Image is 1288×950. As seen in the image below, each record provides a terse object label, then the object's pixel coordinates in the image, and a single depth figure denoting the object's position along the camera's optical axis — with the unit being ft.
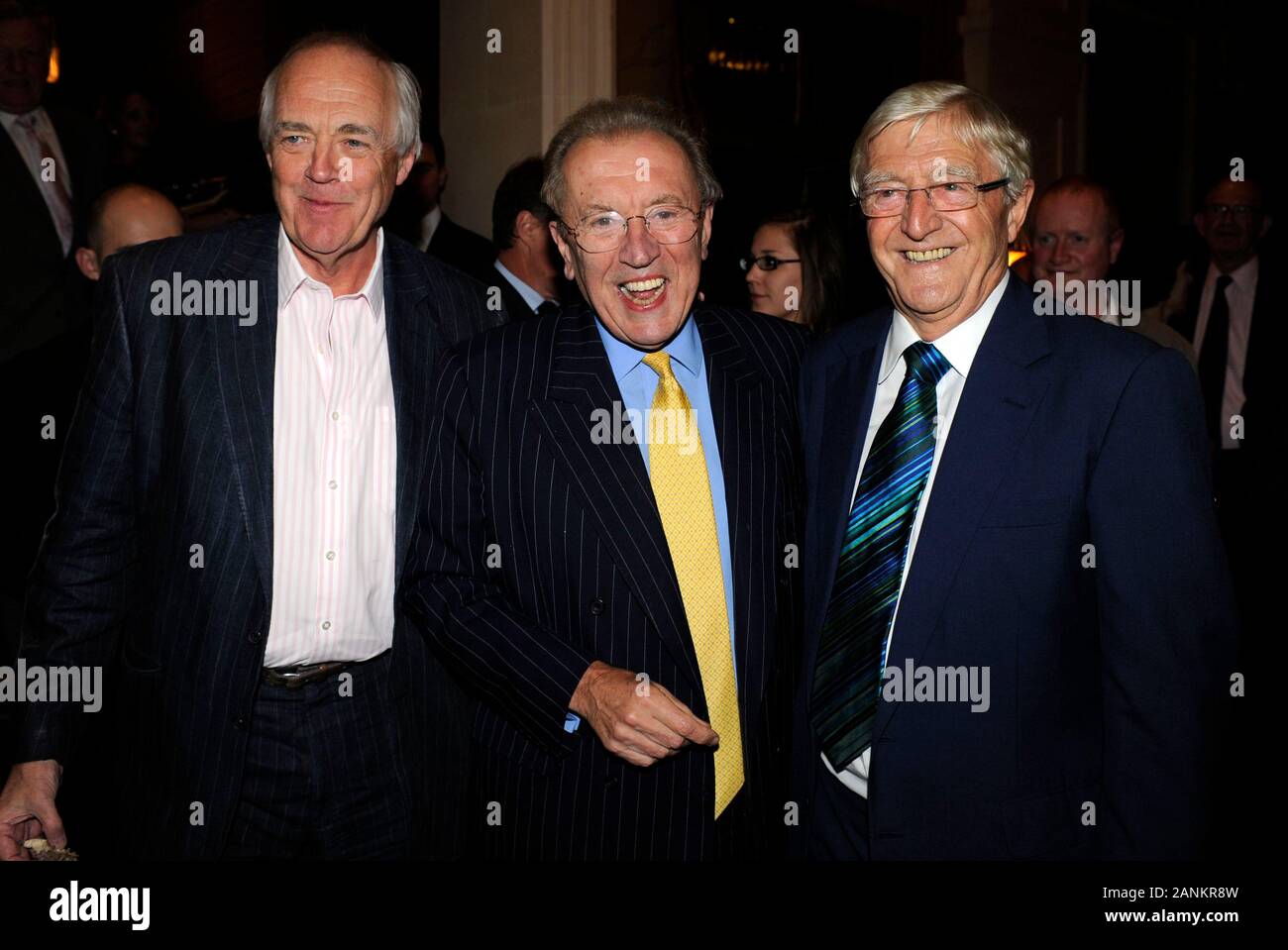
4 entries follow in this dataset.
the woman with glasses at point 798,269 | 11.69
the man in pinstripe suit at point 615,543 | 5.99
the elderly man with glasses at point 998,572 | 5.28
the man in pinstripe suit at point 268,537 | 6.31
